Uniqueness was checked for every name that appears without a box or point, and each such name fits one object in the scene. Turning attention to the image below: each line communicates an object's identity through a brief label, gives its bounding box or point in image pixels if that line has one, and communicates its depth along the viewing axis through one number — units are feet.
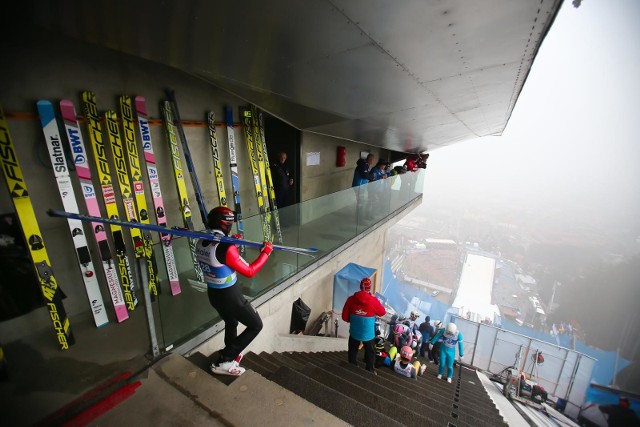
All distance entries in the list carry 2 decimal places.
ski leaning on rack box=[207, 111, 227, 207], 14.46
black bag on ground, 21.91
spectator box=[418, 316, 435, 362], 24.54
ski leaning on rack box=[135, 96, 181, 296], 11.40
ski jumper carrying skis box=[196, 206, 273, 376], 7.33
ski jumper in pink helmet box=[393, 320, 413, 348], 22.88
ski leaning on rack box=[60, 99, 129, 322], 9.34
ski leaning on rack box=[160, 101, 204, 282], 12.46
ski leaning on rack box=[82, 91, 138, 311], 9.91
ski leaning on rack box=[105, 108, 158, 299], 10.59
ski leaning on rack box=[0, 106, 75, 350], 7.87
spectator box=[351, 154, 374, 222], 19.33
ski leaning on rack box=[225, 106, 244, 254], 15.37
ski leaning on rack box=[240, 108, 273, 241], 16.43
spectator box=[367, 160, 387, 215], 20.89
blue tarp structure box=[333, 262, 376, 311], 27.02
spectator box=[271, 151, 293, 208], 18.42
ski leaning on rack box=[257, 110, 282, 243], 17.21
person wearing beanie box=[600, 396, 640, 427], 23.32
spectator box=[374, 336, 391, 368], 16.31
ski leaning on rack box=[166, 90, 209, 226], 12.54
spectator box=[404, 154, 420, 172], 29.29
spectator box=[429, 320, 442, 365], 20.45
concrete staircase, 7.66
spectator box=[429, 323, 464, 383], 17.40
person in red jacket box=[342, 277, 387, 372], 12.92
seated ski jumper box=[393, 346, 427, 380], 16.07
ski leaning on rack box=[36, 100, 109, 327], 8.89
